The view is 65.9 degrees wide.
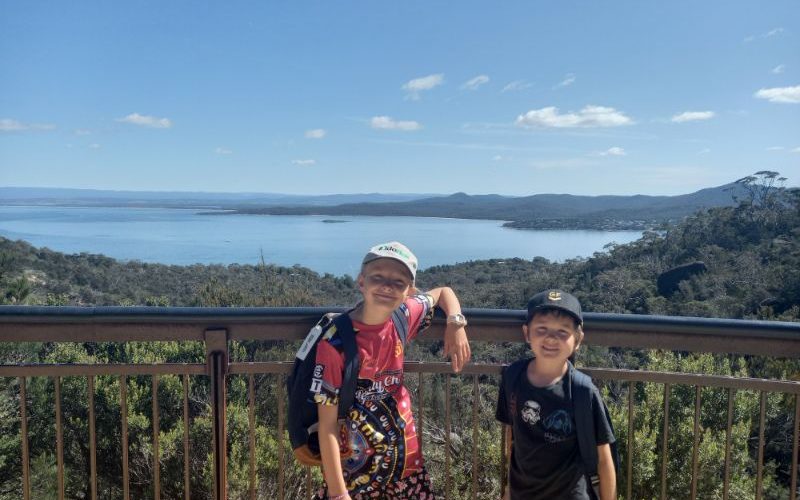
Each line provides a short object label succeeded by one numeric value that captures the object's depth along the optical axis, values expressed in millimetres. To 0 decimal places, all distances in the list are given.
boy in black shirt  1979
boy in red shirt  2061
